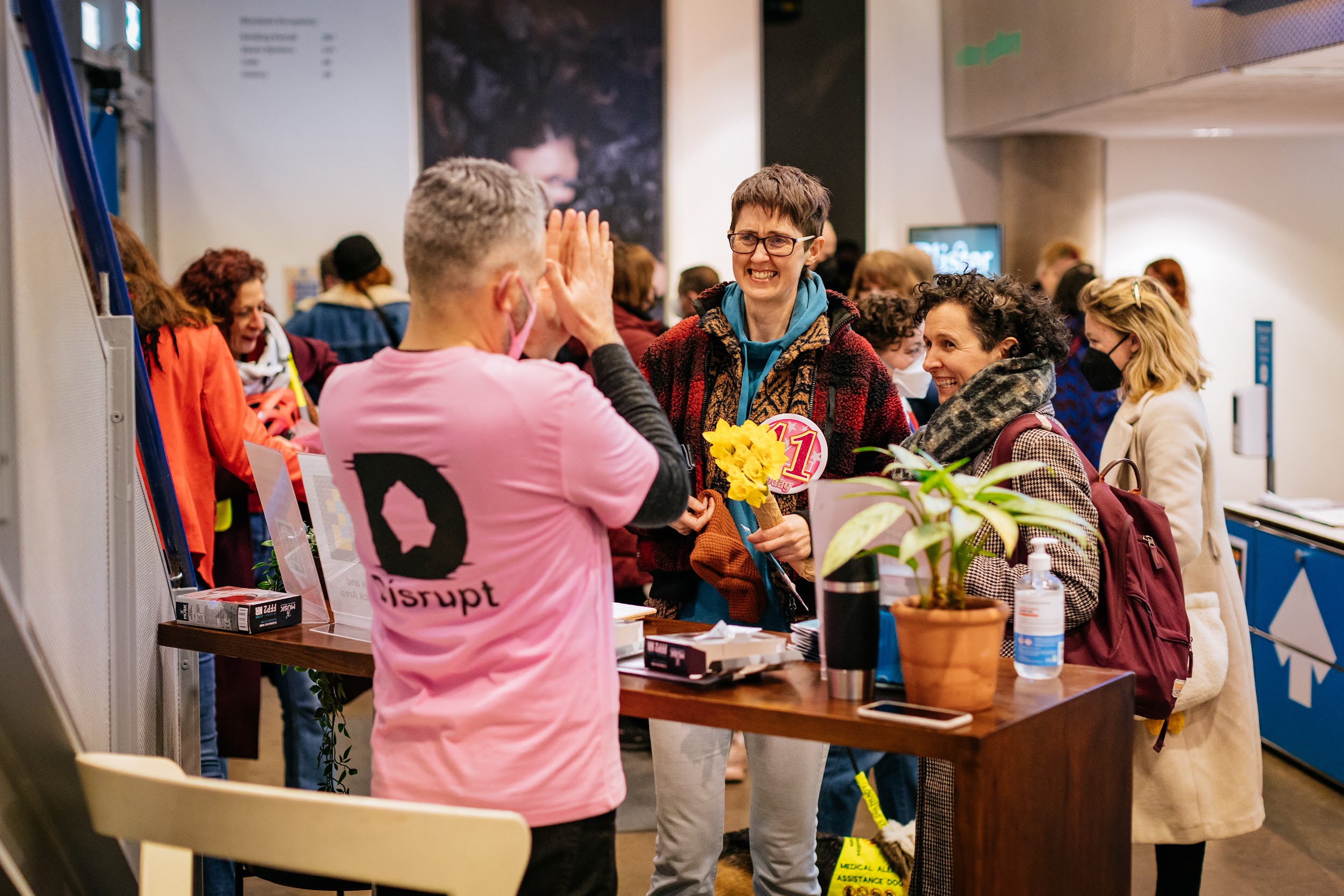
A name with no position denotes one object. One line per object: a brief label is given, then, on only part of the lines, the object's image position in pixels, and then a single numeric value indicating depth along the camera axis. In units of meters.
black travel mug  1.74
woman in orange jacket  3.29
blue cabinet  3.96
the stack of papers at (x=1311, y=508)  4.18
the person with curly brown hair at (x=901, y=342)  3.74
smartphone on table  1.62
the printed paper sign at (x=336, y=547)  2.27
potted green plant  1.63
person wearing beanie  5.11
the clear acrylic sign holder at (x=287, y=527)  2.37
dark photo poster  7.79
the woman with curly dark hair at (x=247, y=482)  3.68
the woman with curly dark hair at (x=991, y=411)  2.12
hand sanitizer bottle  1.85
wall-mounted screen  7.97
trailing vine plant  2.52
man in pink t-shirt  1.43
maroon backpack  2.19
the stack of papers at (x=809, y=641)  2.01
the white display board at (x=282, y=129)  7.57
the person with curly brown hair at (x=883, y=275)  4.52
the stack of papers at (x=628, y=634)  2.02
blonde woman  2.80
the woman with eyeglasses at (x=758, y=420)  2.31
